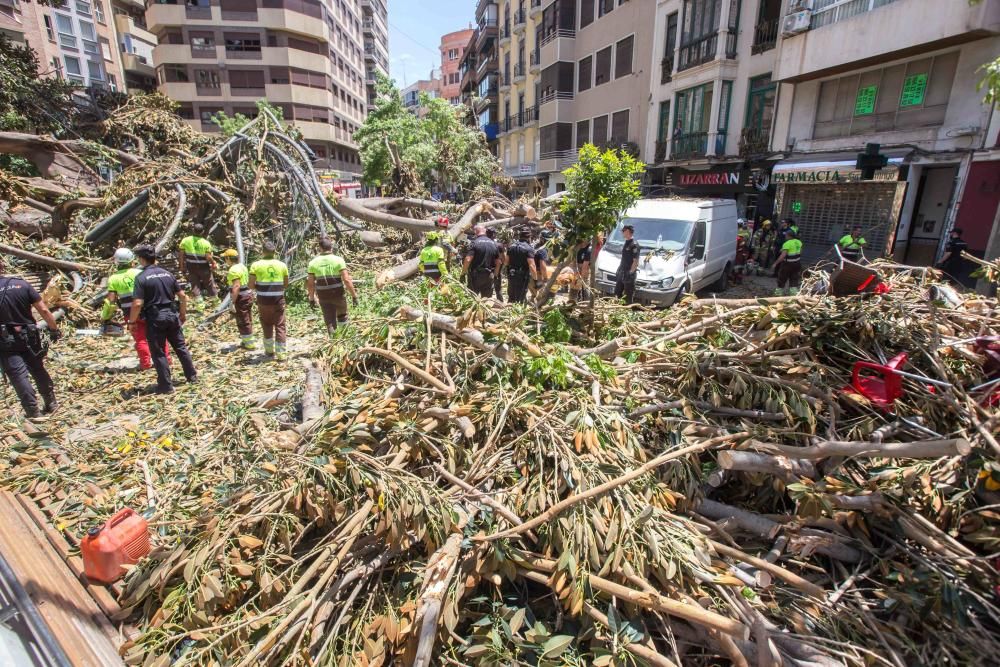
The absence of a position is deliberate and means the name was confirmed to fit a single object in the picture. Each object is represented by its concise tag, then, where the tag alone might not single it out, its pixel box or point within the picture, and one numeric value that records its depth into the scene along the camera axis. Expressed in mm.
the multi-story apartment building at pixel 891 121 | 10961
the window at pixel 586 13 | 25125
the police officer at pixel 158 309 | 5383
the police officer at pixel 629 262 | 8570
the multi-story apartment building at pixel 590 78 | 22031
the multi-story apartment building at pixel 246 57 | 36281
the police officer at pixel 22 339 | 4715
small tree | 5266
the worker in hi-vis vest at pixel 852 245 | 8827
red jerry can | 2738
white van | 8852
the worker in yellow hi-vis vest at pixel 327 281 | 6773
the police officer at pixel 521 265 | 7645
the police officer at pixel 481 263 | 7703
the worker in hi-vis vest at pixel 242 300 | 6785
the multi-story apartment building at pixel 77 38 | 29625
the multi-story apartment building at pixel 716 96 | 16203
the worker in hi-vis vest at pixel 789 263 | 9539
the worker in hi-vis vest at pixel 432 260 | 7793
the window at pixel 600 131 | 25141
